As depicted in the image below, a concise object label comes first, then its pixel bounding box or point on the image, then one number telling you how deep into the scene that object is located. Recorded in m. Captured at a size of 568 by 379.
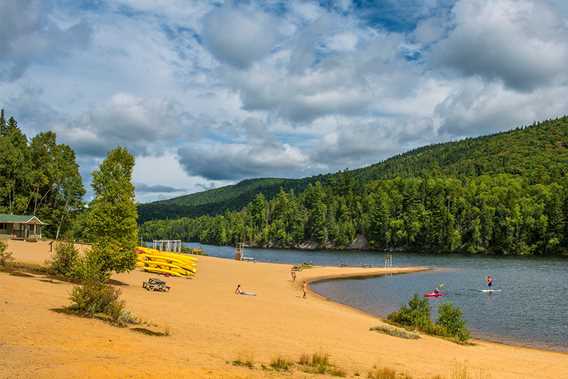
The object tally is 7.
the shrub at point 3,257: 33.15
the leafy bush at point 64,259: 34.03
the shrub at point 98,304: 19.85
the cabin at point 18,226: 71.81
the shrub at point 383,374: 14.85
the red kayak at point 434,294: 48.22
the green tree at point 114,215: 33.84
